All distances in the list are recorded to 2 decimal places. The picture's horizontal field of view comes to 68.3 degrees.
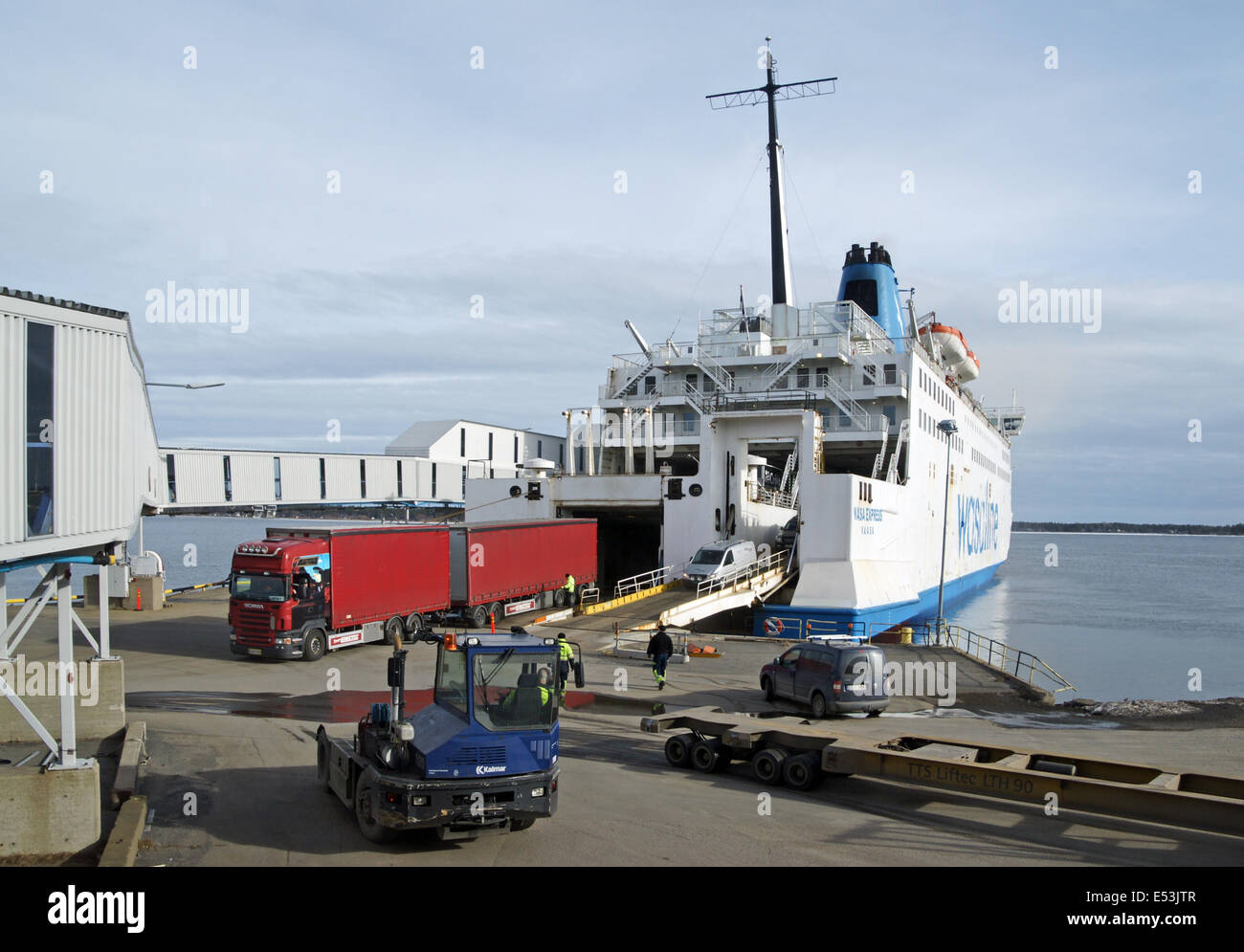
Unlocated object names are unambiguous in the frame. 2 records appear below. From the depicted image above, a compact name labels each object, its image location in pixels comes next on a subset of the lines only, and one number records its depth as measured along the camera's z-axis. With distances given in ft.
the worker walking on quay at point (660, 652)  60.95
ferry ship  102.94
